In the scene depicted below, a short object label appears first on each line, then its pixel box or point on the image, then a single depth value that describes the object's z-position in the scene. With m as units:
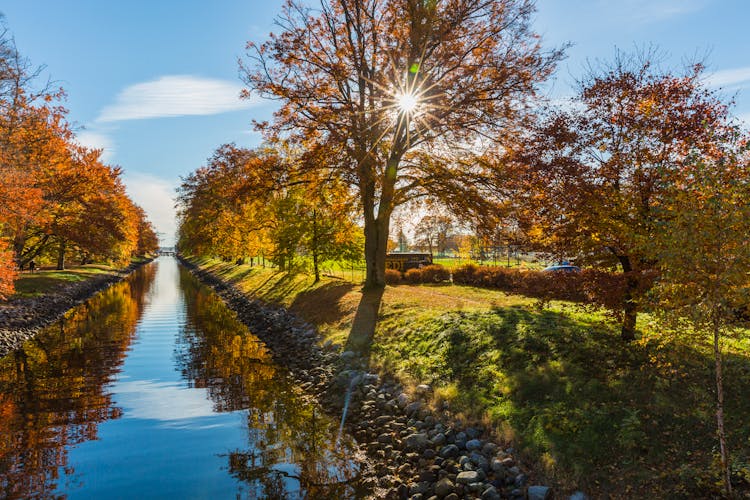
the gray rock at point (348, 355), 14.58
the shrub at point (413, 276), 31.83
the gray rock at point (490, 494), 6.70
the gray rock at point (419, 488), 7.23
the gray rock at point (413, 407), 10.03
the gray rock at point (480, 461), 7.46
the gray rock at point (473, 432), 8.41
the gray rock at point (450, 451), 8.08
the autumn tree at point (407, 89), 19.00
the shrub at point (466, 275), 29.82
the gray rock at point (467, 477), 7.17
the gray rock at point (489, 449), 7.79
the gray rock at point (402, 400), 10.49
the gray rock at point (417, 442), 8.57
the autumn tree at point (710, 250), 5.55
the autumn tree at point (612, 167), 9.16
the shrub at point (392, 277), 31.09
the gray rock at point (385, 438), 9.09
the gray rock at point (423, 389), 10.57
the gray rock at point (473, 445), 8.04
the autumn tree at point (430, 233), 23.69
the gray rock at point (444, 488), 7.03
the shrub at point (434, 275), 31.80
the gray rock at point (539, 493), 6.40
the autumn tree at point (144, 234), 88.72
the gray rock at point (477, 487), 6.93
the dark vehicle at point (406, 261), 38.06
